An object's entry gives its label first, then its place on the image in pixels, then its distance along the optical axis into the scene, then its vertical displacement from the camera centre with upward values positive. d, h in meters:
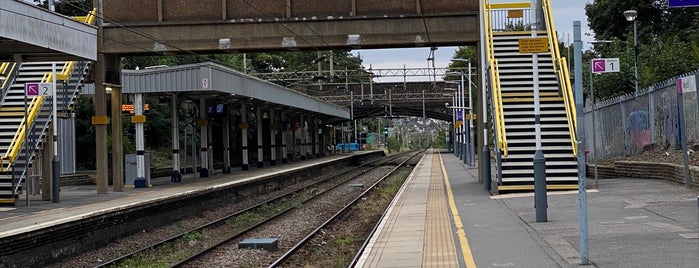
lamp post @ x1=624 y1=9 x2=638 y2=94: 25.75 +3.77
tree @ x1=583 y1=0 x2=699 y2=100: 32.09 +4.64
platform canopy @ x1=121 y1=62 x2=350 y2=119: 31.38 +2.66
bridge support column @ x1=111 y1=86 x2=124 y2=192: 27.12 +0.28
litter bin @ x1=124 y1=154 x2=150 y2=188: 31.56 -0.74
